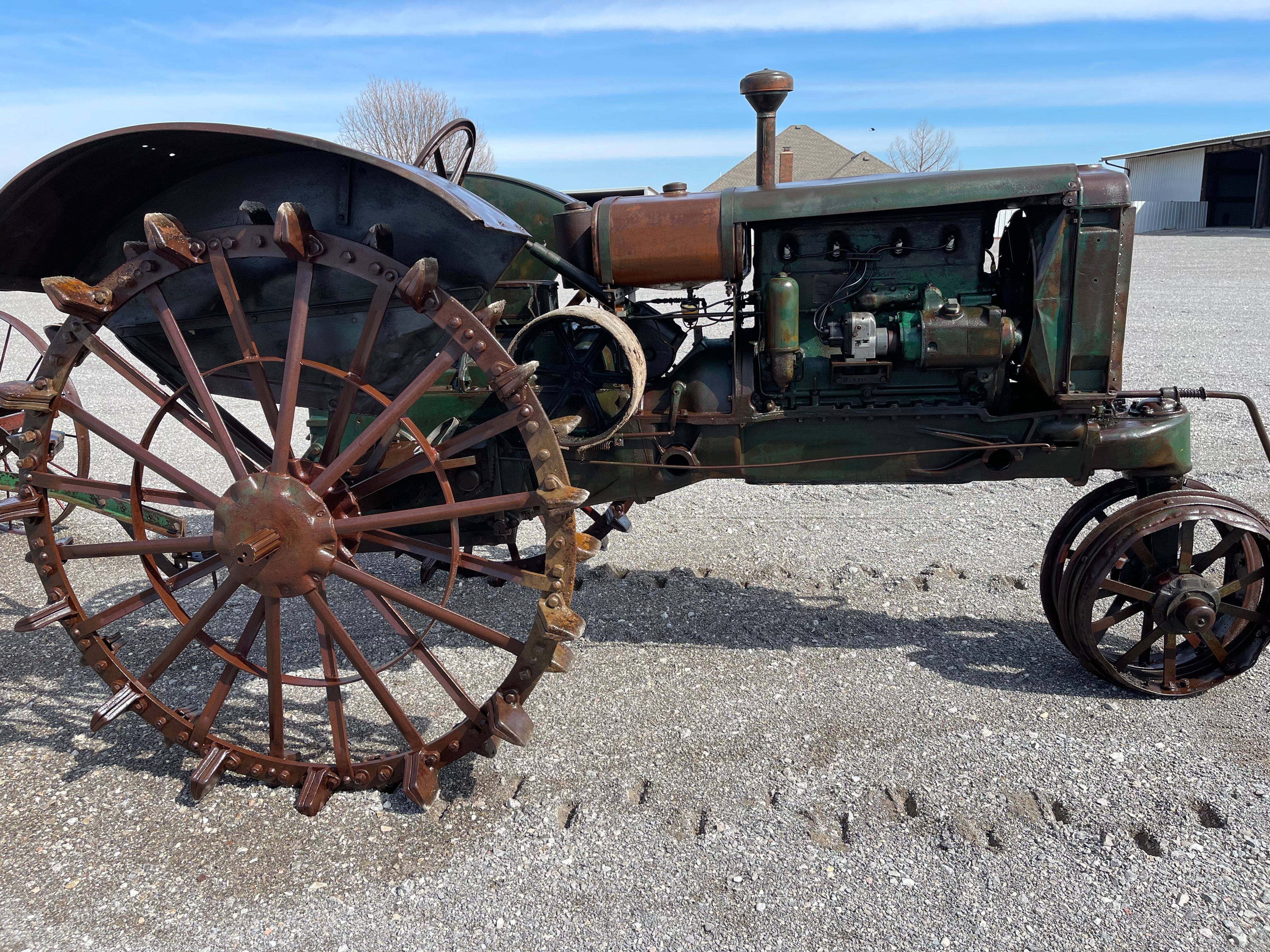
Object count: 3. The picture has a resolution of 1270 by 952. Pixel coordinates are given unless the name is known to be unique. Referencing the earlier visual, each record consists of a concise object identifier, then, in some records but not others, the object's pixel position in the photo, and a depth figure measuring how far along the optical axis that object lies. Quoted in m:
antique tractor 2.67
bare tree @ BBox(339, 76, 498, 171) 29.28
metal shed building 31.94
